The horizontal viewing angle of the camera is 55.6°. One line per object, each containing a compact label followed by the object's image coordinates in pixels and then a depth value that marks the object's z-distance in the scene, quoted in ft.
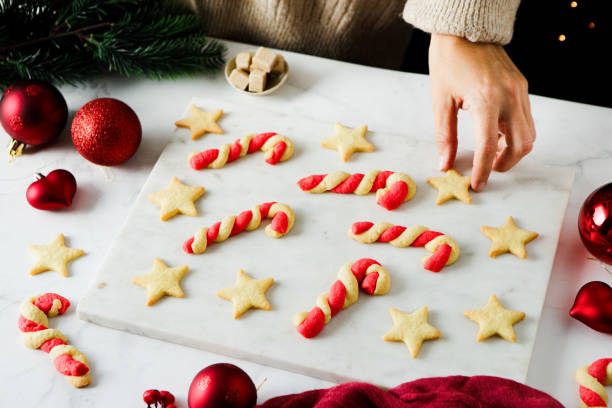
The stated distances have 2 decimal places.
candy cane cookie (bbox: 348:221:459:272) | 2.91
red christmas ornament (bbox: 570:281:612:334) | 2.66
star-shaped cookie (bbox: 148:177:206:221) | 3.10
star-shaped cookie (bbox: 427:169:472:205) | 3.12
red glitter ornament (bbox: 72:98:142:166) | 3.10
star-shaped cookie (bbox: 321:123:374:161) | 3.30
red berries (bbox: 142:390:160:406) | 2.47
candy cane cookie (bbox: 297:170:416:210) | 3.11
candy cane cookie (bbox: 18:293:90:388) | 2.61
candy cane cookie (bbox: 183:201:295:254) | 2.97
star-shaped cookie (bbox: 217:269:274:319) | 2.76
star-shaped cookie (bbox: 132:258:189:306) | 2.82
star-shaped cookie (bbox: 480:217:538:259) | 2.92
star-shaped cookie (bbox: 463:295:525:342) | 2.67
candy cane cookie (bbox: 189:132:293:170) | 3.27
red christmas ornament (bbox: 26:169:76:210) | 3.11
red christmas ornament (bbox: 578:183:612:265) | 2.70
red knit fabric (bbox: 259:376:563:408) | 2.33
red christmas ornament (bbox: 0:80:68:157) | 3.18
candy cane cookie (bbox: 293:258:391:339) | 2.68
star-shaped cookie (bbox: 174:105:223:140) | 3.43
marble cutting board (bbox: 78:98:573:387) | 2.65
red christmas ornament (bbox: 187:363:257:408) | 2.35
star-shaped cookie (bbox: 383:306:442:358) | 2.64
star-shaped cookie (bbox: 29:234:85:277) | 2.97
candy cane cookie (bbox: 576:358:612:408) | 2.50
